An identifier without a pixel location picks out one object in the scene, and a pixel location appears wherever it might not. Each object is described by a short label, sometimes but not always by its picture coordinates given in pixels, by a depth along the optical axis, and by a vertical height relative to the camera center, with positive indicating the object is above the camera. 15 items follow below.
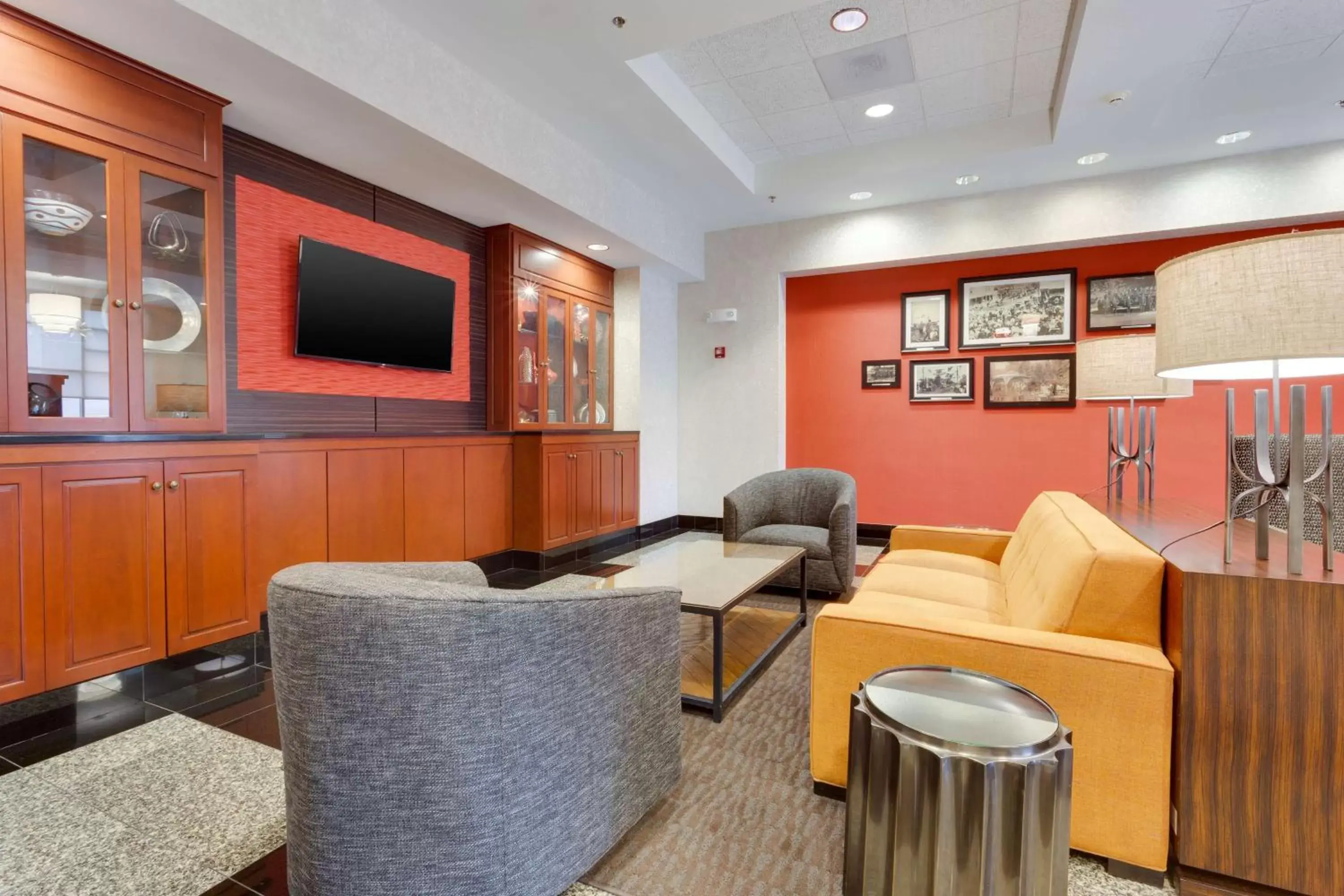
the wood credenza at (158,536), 2.12 -0.42
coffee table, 2.37 -0.65
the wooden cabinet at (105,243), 2.15 +0.80
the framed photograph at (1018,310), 5.23 +1.16
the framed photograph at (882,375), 5.84 +0.64
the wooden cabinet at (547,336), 4.68 +0.89
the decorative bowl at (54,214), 2.20 +0.86
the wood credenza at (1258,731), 1.29 -0.65
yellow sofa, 1.42 -0.57
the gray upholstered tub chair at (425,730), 1.12 -0.57
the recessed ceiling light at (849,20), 3.25 +2.32
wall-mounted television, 3.43 +0.82
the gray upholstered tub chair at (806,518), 3.76 -0.55
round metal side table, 1.09 -0.67
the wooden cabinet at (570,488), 4.70 -0.40
